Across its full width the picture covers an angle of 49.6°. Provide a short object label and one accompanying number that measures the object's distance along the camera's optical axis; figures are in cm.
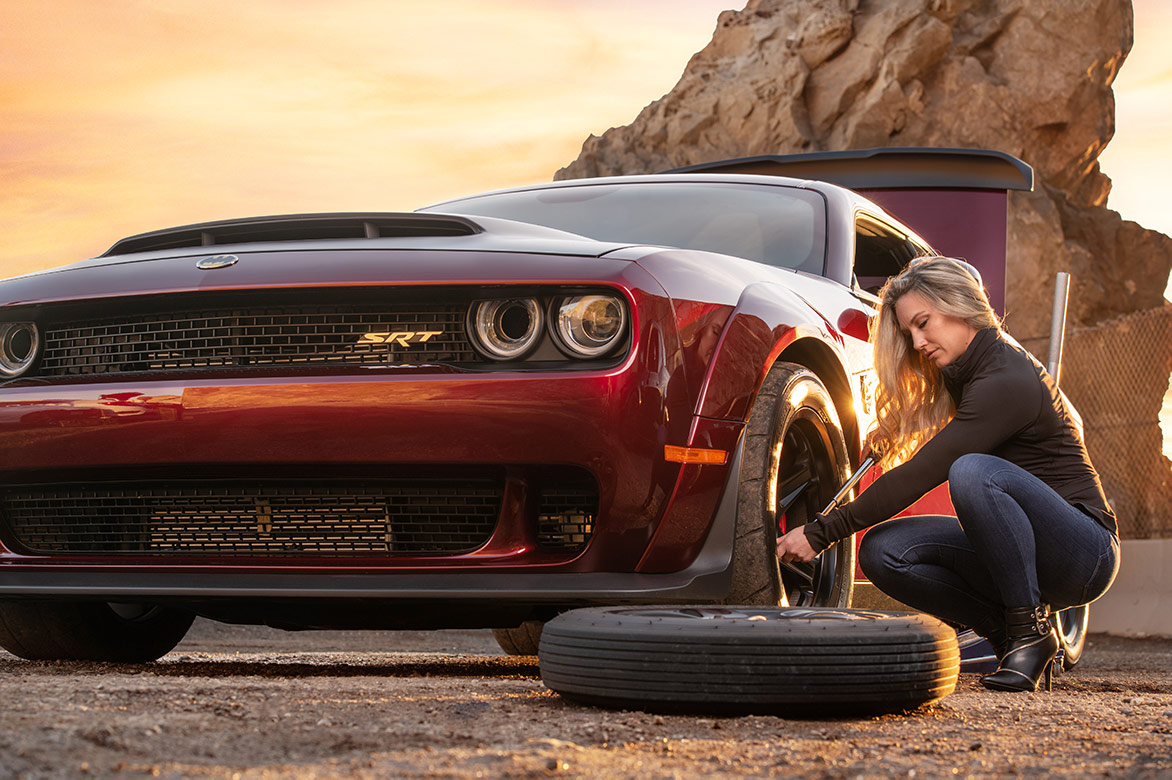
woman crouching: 339
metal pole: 635
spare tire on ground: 256
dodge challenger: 291
